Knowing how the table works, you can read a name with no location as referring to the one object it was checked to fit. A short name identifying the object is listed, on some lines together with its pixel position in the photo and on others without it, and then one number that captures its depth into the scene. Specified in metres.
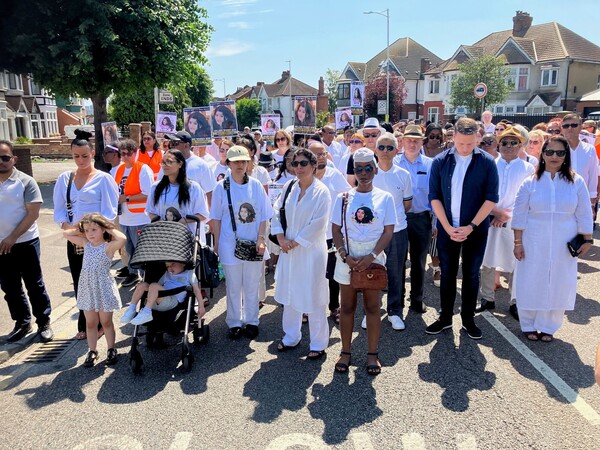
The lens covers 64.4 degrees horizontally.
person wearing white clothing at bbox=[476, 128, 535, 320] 6.11
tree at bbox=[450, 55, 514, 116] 38.59
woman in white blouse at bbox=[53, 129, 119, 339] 5.22
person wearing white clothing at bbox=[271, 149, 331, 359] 4.68
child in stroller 4.52
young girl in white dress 4.70
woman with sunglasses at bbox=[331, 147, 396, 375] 4.45
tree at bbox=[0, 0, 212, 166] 14.35
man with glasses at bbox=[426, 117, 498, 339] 5.06
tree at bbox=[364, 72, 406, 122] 52.38
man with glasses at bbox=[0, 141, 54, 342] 5.13
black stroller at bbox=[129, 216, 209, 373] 4.55
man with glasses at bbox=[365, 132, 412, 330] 5.41
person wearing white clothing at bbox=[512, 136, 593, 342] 5.03
